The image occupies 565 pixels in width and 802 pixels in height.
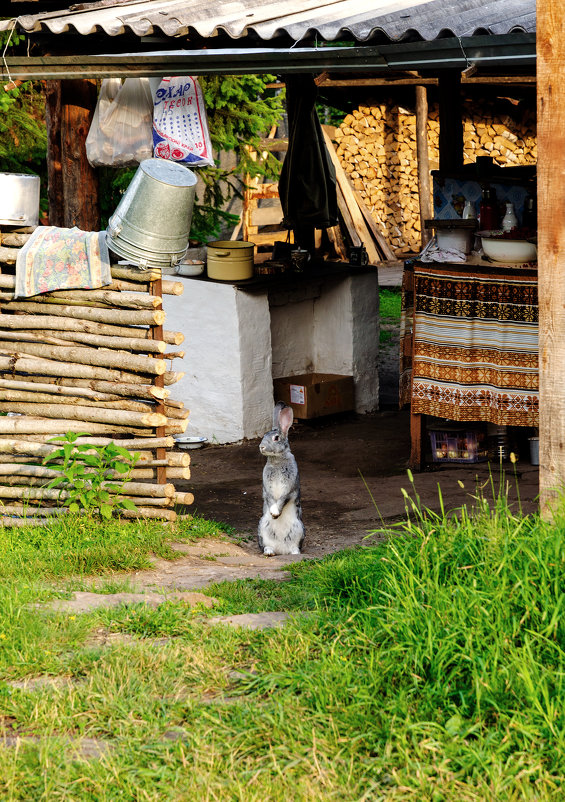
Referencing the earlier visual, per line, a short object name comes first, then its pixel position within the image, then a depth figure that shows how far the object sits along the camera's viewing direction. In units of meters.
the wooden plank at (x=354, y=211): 17.34
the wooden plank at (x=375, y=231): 17.86
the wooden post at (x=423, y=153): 16.70
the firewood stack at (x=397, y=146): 18.11
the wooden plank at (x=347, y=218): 17.16
